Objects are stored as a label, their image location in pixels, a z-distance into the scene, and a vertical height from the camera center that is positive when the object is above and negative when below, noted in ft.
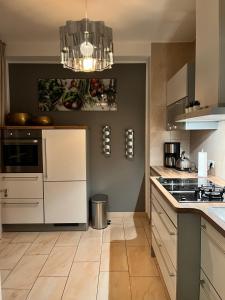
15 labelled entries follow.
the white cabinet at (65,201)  11.87 -2.75
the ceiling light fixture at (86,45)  7.20 +2.66
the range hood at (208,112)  5.41 +0.62
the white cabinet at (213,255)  4.42 -2.13
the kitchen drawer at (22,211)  11.93 -3.21
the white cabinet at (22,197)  11.87 -2.56
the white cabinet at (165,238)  5.97 -2.64
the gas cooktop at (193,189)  6.25 -1.34
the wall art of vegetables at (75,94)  13.52 +2.39
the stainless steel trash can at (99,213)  12.40 -3.46
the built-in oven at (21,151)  11.73 -0.47
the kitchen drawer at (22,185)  11.85 -2.01
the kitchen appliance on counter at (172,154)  11.81 -0.64
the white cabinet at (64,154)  11.66 -0.61
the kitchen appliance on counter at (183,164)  10.93 -1.01
